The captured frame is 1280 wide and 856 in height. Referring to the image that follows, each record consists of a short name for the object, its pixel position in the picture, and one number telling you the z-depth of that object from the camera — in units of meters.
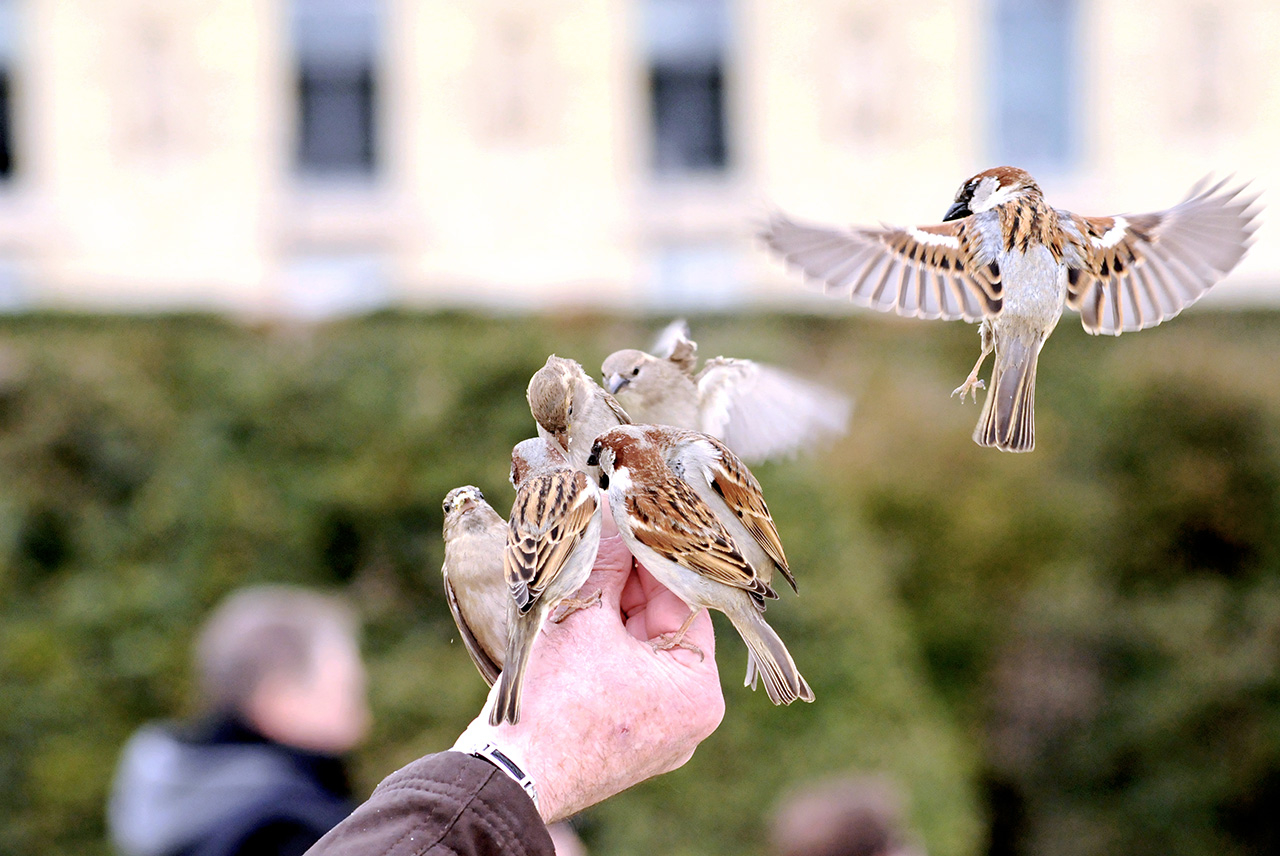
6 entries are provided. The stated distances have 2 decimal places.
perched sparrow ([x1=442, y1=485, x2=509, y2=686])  2.00
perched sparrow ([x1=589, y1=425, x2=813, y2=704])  1.95
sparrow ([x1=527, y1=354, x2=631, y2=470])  1.98
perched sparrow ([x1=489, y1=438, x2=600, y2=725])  1.93
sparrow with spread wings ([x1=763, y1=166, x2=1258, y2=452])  1.82
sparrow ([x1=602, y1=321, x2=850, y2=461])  2.11
